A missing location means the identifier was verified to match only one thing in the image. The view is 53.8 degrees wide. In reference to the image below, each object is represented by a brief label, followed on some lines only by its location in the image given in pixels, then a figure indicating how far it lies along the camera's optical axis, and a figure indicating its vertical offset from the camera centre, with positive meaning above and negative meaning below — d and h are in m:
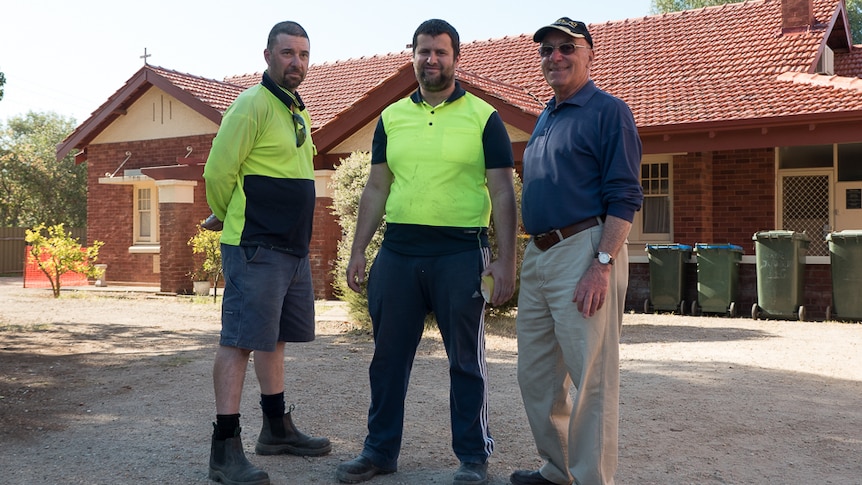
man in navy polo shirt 3.45 -0.05
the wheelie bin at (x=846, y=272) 11.03 -0.25
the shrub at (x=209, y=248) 15.41 +0.00
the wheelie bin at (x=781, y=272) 11.30 -0.27
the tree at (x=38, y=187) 35.53 +2.56
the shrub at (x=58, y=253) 16.03 -0.12
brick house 12.56 +2.04
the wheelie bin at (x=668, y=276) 12.27 -0.36
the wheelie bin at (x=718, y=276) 11.85 -0.35
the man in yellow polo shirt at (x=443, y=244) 3.87 +0.03
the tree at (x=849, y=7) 34.38 +10.02
